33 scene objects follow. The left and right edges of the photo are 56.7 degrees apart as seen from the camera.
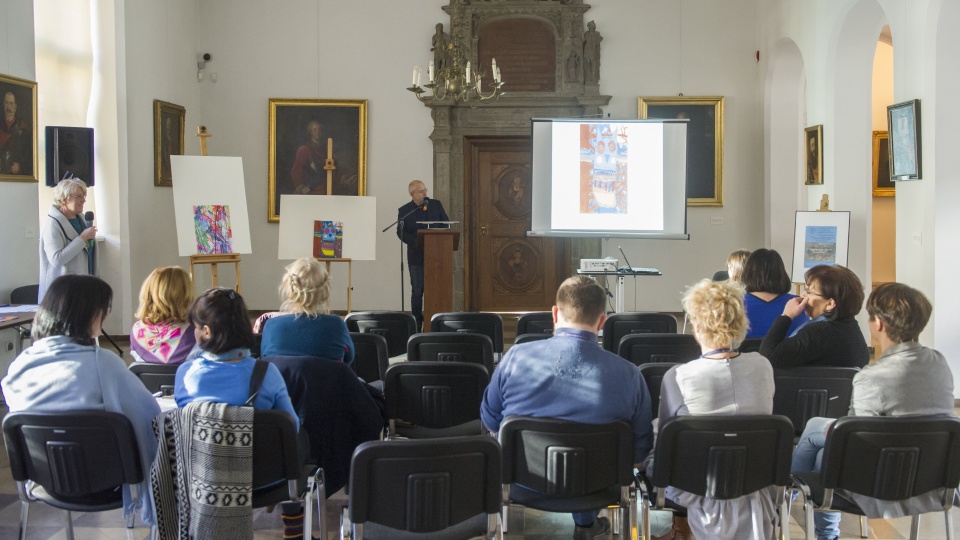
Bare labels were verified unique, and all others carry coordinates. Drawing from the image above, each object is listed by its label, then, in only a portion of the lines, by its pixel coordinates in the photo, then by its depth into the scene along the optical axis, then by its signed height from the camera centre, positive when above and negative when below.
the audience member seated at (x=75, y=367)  2.97 -0.44
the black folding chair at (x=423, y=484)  2.49 -0.72
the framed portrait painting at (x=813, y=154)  8.78 +0.79
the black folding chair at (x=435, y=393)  3.74 -0.67
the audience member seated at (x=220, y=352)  2.80 -0.37
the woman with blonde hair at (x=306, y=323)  3.44 -0.34
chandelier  7.22 +1.30
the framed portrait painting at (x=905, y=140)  6.74 +0.72
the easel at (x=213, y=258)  8.76 -0.24
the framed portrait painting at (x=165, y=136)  9.68 +1.11
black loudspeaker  7.68 +0.72
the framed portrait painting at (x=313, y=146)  10.96 +1.09
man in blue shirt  2.95 -0.48
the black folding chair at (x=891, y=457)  2.81 -0.72
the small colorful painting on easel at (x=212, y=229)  8.95 +0.06
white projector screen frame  9.08 +0.56
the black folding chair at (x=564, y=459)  2.87 -0.74
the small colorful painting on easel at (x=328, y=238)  9.25 -0.04
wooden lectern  8.38 -0.35
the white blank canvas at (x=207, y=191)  8.83 +0.45
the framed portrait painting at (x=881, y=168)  12.60 +0.91
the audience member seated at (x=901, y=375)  2.99 -0.49
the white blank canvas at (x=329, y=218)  9.21 +0.14
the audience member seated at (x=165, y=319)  3.62 -0.35
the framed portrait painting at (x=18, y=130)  6.90 +0.84
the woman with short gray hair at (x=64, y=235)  5.94 +0.01
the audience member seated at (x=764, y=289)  4.48 -0.29
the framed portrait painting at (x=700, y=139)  10.87 +1.15
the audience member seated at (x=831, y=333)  3.64 -0.41
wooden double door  11.15 +0.02
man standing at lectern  9.20 +0.13
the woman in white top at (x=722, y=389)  2.92 -0.52
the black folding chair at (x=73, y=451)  2.85 -0.71
